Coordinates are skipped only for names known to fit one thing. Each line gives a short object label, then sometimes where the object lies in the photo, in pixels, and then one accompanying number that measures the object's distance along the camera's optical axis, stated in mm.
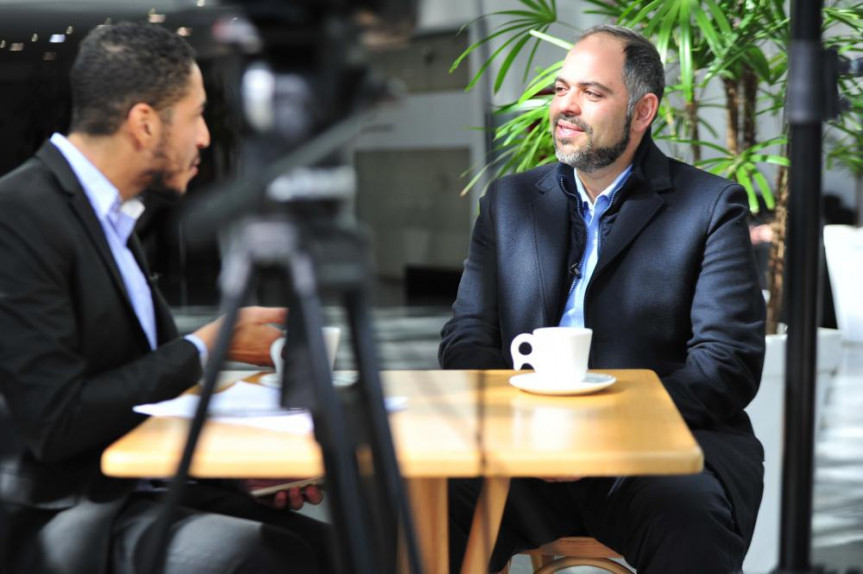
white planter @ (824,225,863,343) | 11000
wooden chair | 5228
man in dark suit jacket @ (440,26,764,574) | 5145
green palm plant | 5966
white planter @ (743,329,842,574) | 5980
